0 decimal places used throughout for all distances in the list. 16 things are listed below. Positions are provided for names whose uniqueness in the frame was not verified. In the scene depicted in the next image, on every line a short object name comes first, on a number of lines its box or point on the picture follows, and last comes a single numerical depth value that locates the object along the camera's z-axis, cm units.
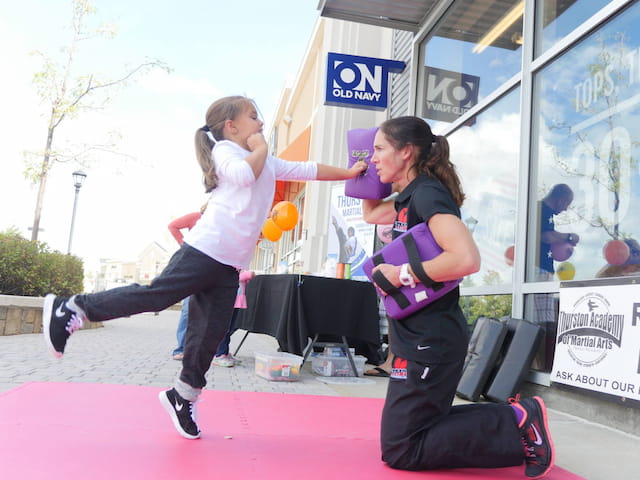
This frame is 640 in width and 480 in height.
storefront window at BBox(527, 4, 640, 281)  347
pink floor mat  196
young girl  224
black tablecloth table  484
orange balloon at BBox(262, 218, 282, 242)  713
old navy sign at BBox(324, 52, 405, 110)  741
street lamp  1547
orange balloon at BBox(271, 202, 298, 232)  696
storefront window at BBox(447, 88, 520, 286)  480
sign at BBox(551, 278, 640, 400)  305
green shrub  791
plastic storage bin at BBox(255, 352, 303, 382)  457
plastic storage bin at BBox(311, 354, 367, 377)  509
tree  1310
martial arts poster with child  847
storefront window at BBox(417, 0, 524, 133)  525
